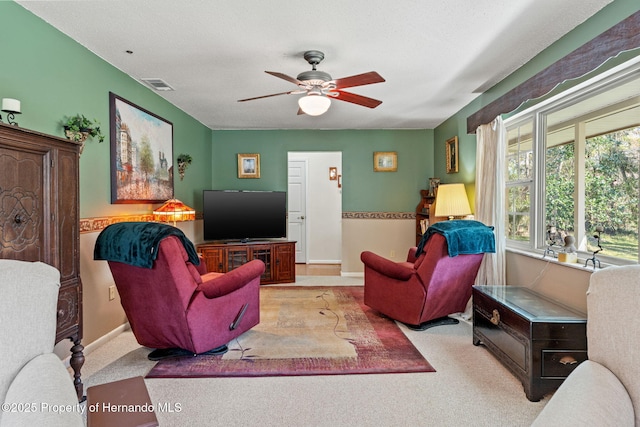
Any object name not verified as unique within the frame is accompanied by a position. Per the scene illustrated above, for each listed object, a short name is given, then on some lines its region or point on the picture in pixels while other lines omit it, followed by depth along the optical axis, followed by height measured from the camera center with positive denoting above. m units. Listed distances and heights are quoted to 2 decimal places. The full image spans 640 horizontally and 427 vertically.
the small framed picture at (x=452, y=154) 4.76 +0.68
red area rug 2.51 -1.14
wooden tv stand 5.00 -0.73
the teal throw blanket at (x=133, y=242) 2.31 -0.24
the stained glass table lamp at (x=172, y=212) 3.66 -0.08
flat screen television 5.15 -0.14
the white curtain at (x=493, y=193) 3.33 +0.11
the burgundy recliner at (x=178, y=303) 2.41 -0.70
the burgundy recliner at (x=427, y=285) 3.05 -0.71
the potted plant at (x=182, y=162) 4.58 +0.54
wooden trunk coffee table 2.10 -0.82
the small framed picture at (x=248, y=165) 5.88 +0.64
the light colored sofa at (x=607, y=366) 1.02 -0.52
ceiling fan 2.67 +0.93
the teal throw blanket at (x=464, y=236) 2.96 -0.26
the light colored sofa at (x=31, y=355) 0.98 -0.47
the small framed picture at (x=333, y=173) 7.11 +0.62
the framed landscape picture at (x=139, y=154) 3.20 +0.51
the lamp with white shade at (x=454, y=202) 4.08 +0.03
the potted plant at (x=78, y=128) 2.59 +0.56
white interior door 7.13 -0.03
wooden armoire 1.70 -0.03
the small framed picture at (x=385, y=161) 5.88 +0.71
